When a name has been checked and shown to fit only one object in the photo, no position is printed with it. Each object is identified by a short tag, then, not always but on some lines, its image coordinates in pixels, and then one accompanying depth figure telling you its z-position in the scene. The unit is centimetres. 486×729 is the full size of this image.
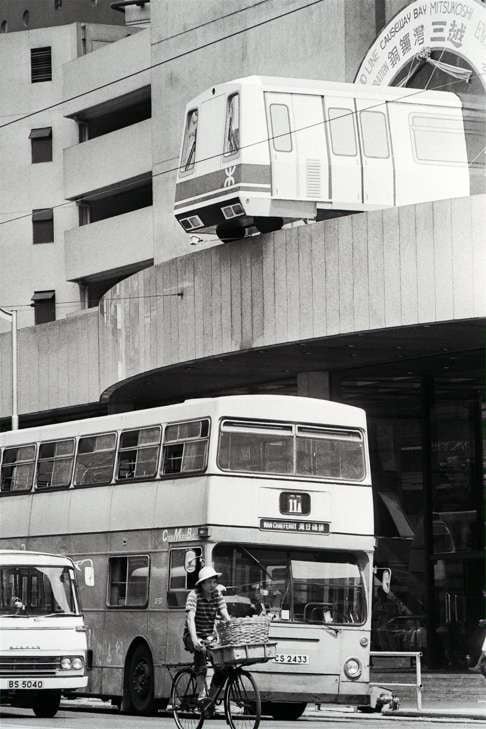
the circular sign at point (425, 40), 3177
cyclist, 1675
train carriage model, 2958
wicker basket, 1609
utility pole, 4219
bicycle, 1595
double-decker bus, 2052
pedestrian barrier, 2355
